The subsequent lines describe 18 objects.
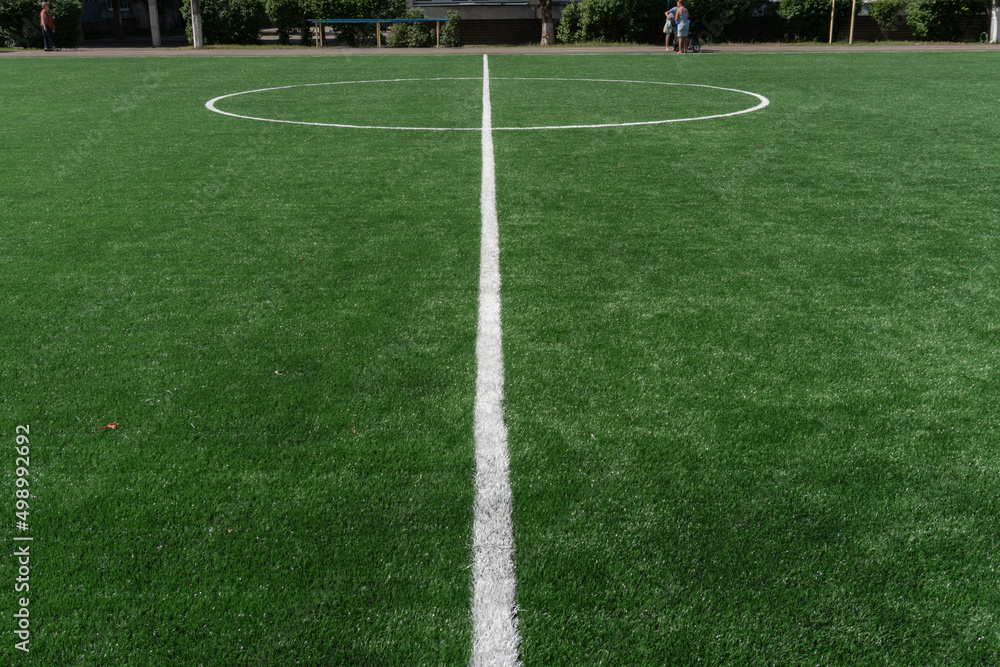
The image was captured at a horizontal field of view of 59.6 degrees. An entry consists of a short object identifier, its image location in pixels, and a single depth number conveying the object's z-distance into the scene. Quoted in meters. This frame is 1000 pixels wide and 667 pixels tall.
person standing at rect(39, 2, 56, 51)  33.03
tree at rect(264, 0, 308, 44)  37.16
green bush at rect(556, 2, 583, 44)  37.88
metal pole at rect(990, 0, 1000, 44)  34.19
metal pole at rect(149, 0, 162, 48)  38.62
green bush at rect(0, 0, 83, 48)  36.16
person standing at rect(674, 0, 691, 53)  30.27
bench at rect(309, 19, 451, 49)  35.88
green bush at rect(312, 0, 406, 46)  37.47
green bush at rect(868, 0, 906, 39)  36.22
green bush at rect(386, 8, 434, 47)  36.22
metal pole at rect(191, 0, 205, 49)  35.12
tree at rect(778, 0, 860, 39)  36.43
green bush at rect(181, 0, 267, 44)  37.06
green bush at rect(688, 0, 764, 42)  36.53
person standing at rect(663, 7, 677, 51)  31.53
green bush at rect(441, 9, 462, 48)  36.41
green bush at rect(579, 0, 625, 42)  36.41
